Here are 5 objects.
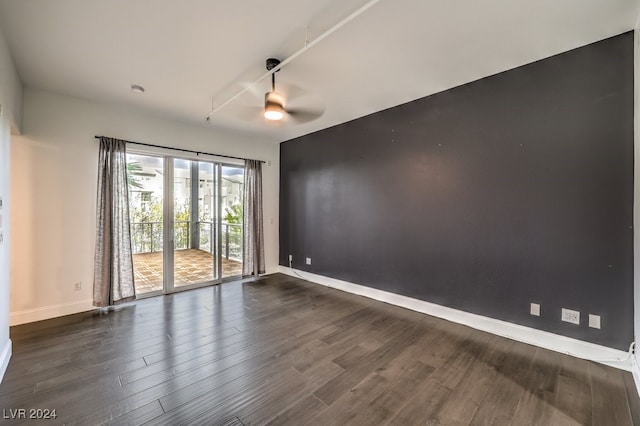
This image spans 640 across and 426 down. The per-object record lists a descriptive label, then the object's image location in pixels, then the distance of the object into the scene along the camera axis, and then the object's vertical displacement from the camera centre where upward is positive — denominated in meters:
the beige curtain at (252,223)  5.11 -0.21
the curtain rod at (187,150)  3.93 +1.02
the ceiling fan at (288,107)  2.71 +1.50
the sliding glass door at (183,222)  4.16 -0.16
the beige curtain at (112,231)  3.56 -0.26
